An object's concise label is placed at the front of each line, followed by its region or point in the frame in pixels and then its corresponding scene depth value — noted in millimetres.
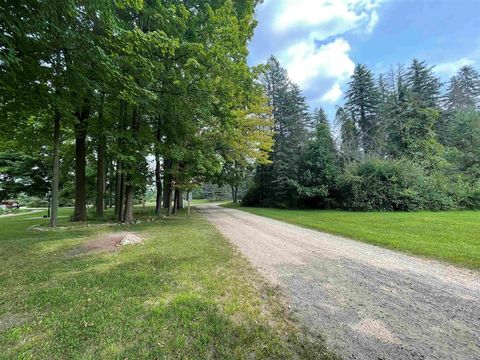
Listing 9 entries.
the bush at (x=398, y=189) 17812
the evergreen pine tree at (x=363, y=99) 36344
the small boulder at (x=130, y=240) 7355
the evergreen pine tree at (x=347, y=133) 23003
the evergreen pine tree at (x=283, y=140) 24953
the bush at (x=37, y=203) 35200
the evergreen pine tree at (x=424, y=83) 32822
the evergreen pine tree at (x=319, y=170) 22422
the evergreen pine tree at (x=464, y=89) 36938
